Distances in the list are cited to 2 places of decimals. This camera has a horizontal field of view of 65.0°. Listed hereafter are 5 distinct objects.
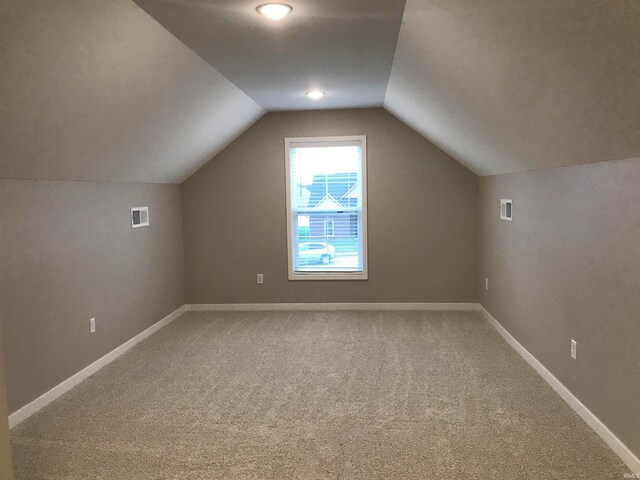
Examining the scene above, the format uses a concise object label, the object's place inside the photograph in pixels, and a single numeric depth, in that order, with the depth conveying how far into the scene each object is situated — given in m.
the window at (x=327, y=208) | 5.52
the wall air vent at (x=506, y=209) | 4.25
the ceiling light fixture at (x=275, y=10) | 2.37
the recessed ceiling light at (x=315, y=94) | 4.44
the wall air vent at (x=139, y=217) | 4.52
